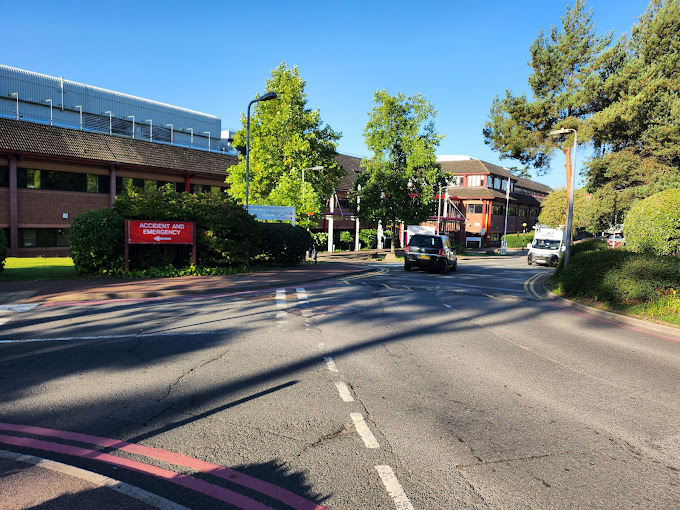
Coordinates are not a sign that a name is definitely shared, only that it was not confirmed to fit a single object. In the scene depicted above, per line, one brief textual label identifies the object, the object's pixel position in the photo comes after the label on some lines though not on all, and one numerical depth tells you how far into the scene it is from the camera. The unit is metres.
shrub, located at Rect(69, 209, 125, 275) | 14.54
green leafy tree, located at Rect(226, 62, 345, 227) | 28.16
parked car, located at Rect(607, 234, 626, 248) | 50.35
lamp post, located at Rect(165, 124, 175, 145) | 40.83
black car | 21.88
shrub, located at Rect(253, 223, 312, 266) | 20.89
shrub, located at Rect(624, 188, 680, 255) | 13.74
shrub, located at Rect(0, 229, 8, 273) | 13.88
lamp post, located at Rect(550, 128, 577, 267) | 18.19
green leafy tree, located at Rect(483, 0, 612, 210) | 25.34
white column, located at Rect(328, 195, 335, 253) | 43.59
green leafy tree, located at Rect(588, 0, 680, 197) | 21.45
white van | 31.55
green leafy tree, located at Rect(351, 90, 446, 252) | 34.25
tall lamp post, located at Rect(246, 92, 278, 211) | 17.74
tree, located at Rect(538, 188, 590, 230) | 58.88
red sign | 15.40
